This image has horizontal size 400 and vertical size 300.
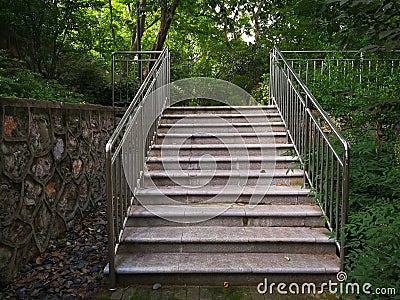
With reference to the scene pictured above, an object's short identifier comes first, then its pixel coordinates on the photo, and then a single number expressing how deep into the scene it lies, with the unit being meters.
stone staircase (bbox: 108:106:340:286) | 2.46
